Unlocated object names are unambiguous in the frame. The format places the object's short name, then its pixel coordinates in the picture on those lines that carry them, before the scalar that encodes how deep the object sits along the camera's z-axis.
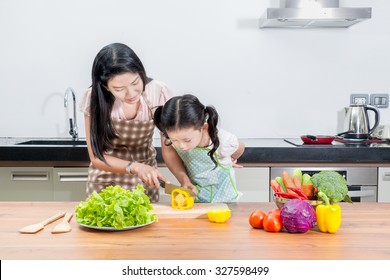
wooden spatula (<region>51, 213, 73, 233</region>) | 1.41
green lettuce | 1.39
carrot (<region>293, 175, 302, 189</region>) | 1.53
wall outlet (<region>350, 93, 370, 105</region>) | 3.24
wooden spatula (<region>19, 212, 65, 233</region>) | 1.41
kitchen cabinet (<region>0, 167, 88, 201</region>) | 2.65
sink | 3.05
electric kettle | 3.09
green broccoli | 1.44
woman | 1.86
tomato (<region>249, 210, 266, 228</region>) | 1.44
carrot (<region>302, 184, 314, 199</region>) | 1.51
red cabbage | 1.37
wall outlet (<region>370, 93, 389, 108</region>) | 3.25
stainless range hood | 2.79
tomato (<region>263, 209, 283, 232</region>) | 1.40
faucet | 3.10
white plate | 1.40
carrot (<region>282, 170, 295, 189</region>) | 1.53
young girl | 1.87
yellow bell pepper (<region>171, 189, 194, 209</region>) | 1.67
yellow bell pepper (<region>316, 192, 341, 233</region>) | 1.38
